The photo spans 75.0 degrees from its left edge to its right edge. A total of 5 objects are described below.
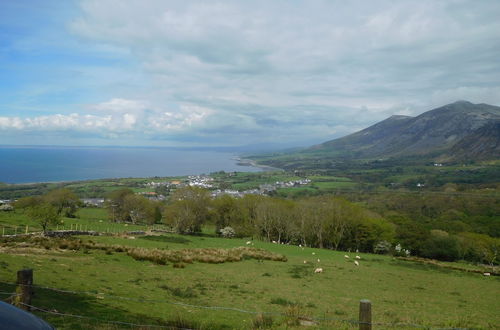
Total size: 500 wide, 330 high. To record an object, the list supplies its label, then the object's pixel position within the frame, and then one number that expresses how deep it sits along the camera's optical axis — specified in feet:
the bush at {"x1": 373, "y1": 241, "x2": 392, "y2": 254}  185.26
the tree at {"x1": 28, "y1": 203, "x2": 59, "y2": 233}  124.57
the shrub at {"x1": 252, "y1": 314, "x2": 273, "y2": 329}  34.63
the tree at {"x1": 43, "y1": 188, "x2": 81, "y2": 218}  211.20
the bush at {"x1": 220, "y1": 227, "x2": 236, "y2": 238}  202.05
